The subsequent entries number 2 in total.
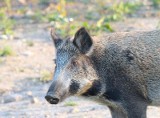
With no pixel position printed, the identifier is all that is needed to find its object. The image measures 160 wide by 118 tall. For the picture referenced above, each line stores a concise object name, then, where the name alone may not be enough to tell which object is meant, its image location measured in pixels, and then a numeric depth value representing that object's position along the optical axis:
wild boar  15.13
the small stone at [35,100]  19.46
